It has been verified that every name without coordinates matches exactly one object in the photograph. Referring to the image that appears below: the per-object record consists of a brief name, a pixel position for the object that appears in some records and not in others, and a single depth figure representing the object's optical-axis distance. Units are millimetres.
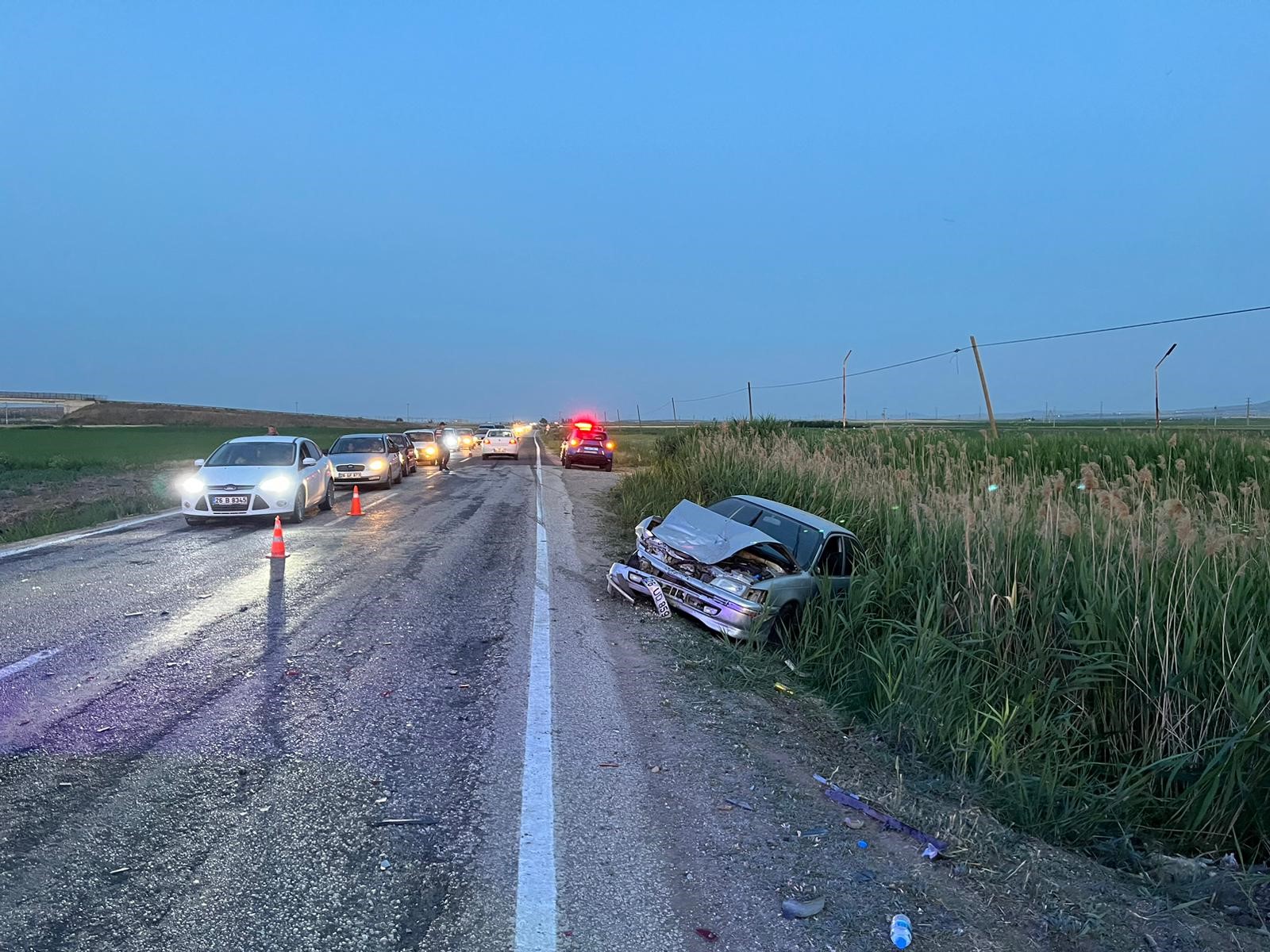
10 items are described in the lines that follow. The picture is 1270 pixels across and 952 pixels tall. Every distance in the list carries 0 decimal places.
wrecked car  7445
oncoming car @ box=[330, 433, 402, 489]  22297
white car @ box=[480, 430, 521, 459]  41875
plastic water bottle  2998
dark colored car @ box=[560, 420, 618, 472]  35562
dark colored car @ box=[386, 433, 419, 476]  28281
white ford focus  13742
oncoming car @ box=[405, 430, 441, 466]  35000
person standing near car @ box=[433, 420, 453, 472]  32312
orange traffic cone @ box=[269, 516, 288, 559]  10469
